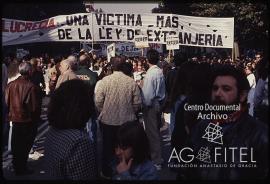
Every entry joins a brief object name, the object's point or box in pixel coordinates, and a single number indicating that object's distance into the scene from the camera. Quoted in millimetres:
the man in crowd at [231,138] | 3236
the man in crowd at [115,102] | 6703
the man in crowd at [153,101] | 7582
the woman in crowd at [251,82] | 7384
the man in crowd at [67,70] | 7574
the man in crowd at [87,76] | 8295
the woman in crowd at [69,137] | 3486
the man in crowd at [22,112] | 7410
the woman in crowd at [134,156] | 3227
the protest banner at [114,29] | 8539
